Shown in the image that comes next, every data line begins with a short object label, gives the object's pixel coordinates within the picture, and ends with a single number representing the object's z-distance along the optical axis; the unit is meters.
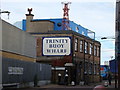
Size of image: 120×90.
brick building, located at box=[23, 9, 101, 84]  55.28
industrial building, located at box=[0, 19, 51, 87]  28.58
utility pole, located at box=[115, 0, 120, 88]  26.41
